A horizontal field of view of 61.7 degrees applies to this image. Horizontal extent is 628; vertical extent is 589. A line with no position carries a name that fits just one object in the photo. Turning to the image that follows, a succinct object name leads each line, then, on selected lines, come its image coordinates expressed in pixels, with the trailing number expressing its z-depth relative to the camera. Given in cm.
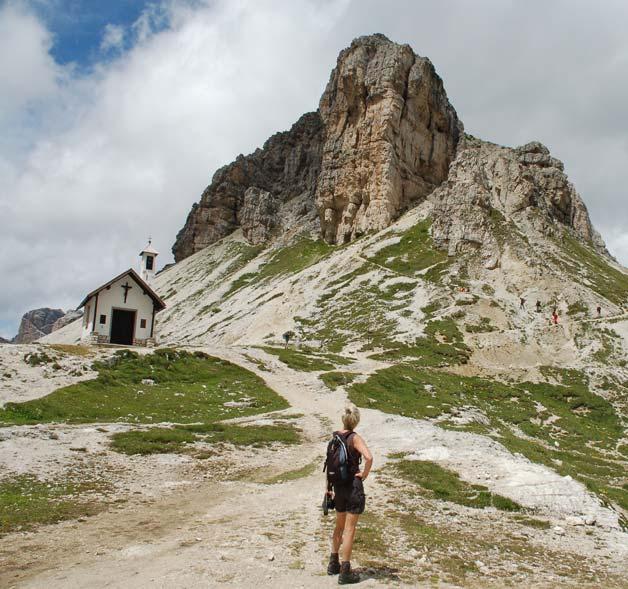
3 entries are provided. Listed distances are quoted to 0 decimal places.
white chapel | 4900
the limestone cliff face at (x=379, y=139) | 11281
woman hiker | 905
